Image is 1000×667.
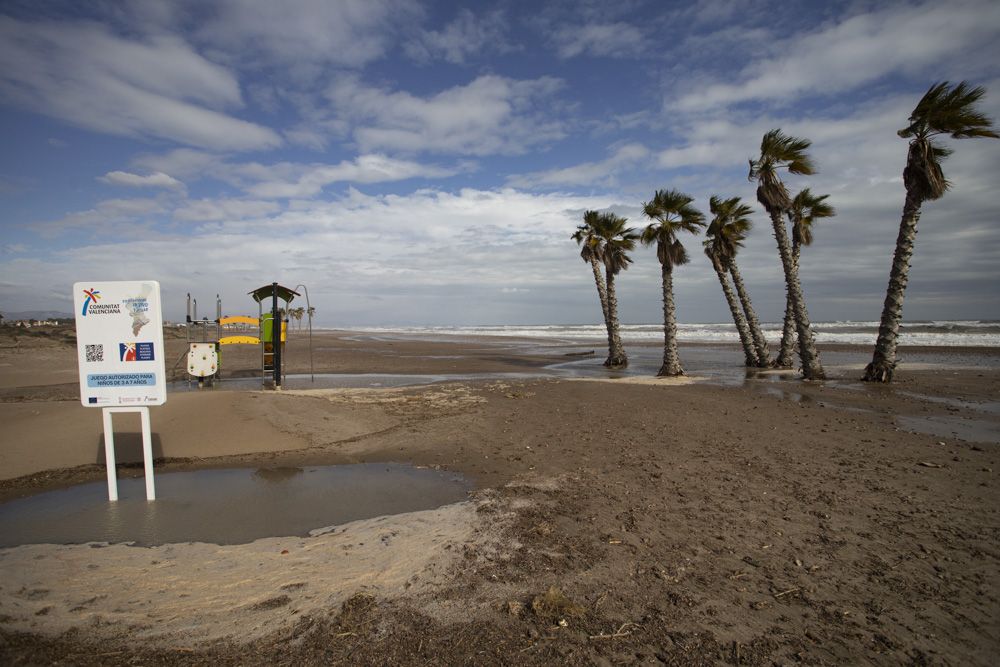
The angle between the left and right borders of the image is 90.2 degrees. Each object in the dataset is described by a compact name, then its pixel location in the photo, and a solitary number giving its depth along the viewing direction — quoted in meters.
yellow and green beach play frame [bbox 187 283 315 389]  15.32
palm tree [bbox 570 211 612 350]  26.12
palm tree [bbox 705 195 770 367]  22.97
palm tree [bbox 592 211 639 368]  25.48
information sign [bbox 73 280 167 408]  5.98
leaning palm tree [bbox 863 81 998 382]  14.74
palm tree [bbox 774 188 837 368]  22.50
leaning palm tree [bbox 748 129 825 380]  18.09
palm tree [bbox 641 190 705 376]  20.50
